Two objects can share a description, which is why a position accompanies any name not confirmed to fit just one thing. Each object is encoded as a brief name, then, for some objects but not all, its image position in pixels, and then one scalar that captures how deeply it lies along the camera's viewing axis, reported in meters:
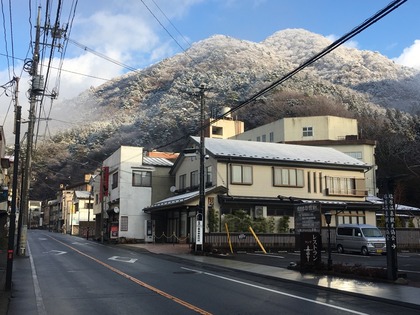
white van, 28.95
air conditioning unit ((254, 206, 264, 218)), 36.41
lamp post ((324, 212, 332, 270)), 17.34
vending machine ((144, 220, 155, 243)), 43.94
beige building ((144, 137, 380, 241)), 36.00
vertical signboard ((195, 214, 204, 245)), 27.94
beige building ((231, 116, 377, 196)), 65.50
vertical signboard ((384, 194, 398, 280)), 14.63
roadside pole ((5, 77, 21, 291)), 12.60
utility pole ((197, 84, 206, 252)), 27.73
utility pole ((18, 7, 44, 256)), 23.48
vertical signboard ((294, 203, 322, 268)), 17.72
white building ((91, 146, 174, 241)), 44.12
